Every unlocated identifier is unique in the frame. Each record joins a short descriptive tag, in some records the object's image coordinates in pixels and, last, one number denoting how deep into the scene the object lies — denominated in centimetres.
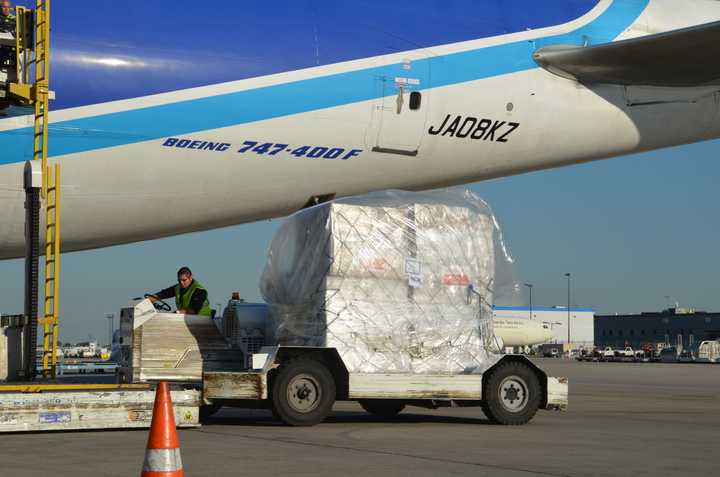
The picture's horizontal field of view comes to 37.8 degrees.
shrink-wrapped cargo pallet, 1230
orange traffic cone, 562
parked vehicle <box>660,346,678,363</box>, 8612
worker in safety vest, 1379
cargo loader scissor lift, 1071
